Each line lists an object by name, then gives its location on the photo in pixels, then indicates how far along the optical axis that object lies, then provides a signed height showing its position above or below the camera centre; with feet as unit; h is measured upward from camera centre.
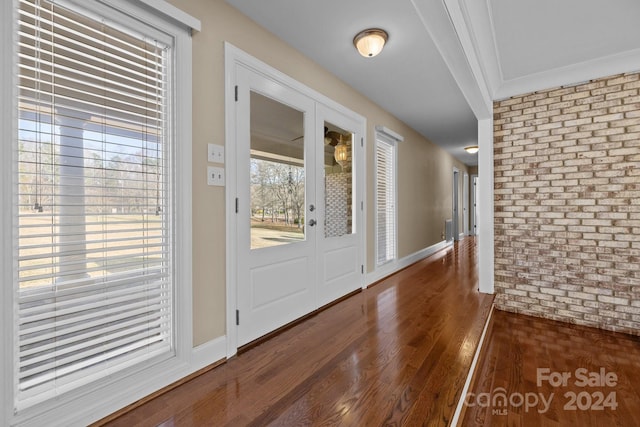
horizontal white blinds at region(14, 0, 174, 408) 4.19 +0.21
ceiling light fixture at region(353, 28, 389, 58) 7.57 +4.47
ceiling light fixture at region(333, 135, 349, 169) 10.47 +2.12
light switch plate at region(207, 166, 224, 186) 6.30 +0.81
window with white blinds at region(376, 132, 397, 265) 13.51 +0.67
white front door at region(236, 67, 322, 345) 7.12 +0.21
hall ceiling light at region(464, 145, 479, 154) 21.43 +4.70
